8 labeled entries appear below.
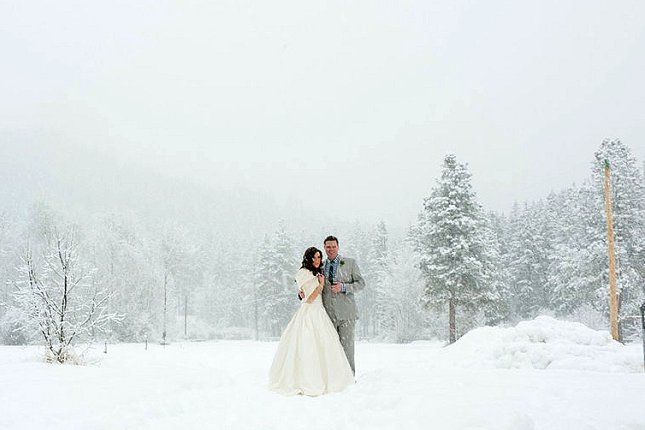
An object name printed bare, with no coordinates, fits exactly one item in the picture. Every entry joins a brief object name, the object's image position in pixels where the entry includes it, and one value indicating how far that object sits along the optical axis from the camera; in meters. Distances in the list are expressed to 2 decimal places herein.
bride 8.26
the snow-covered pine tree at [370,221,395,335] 50.31
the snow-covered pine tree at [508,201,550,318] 48.66
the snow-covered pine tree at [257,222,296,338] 54.53
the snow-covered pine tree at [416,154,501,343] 31.03
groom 9.22
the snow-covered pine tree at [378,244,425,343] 47.50
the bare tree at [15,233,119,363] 11.54
